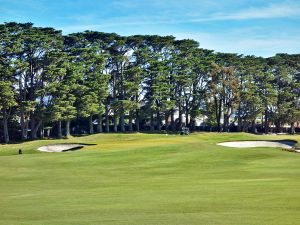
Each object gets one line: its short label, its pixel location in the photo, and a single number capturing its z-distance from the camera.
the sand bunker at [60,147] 57.19
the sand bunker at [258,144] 60.75
